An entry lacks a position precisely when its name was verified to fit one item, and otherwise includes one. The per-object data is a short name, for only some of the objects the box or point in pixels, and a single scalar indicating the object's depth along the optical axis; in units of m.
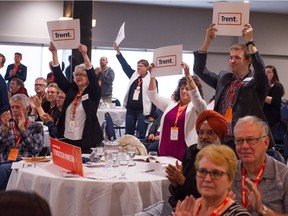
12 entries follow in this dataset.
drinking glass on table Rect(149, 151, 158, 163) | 4.39
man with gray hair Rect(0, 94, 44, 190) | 4.78
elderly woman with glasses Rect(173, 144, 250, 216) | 2.43
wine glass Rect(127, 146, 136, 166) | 4.09
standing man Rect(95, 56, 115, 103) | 11.94
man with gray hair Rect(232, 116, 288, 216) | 2.85
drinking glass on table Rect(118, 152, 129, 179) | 3.68
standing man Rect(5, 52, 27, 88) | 12.70
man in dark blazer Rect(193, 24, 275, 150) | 4.06
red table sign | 3.64
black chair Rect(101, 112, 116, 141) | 7.96
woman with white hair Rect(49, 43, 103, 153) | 5.14
